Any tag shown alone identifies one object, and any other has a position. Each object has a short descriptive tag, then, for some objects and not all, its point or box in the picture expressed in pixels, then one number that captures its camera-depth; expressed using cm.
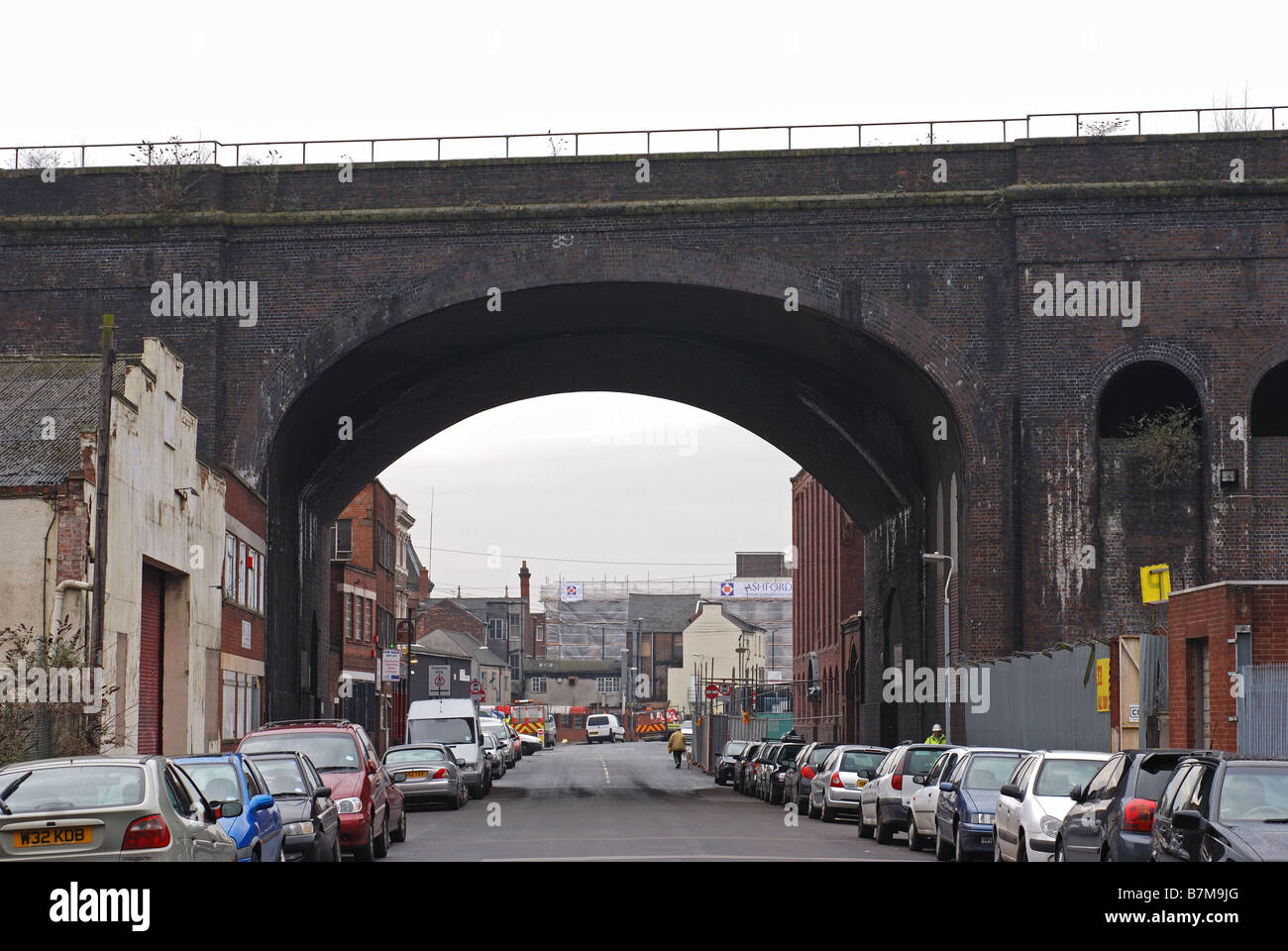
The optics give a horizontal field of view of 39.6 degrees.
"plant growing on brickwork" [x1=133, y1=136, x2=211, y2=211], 3975
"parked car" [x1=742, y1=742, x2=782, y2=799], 4209
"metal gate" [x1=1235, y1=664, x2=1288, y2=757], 2325
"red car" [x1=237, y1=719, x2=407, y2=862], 2012
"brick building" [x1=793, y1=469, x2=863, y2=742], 6688
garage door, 3120
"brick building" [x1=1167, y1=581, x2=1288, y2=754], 2353
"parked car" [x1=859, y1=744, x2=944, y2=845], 2500
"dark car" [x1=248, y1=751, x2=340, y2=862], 1700
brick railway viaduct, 3747
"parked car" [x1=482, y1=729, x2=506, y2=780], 5490
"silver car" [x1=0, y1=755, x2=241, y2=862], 1223
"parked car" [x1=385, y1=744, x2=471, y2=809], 3428
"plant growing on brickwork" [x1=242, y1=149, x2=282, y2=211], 4009
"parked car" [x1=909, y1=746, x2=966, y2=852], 2294
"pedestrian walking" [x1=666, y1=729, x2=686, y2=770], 7750
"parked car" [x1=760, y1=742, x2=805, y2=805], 3947
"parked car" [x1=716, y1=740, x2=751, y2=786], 5344
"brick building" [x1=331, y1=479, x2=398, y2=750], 6812
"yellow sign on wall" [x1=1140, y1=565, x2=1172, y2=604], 2759
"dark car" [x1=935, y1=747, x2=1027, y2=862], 1973
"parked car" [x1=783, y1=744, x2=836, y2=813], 3488
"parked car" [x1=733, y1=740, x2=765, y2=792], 4722
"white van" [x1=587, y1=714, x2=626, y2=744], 13675
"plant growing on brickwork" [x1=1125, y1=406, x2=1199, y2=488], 3712
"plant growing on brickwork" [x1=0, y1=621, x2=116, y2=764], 2328
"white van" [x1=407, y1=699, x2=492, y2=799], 4247
